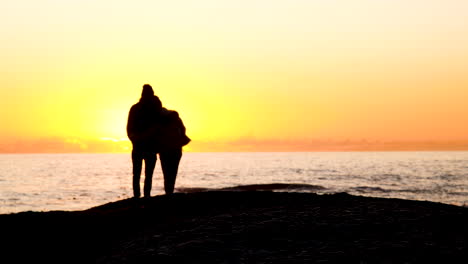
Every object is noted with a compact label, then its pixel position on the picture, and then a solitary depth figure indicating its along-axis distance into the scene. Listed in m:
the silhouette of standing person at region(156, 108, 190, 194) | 10.34
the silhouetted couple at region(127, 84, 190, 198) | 10.23
